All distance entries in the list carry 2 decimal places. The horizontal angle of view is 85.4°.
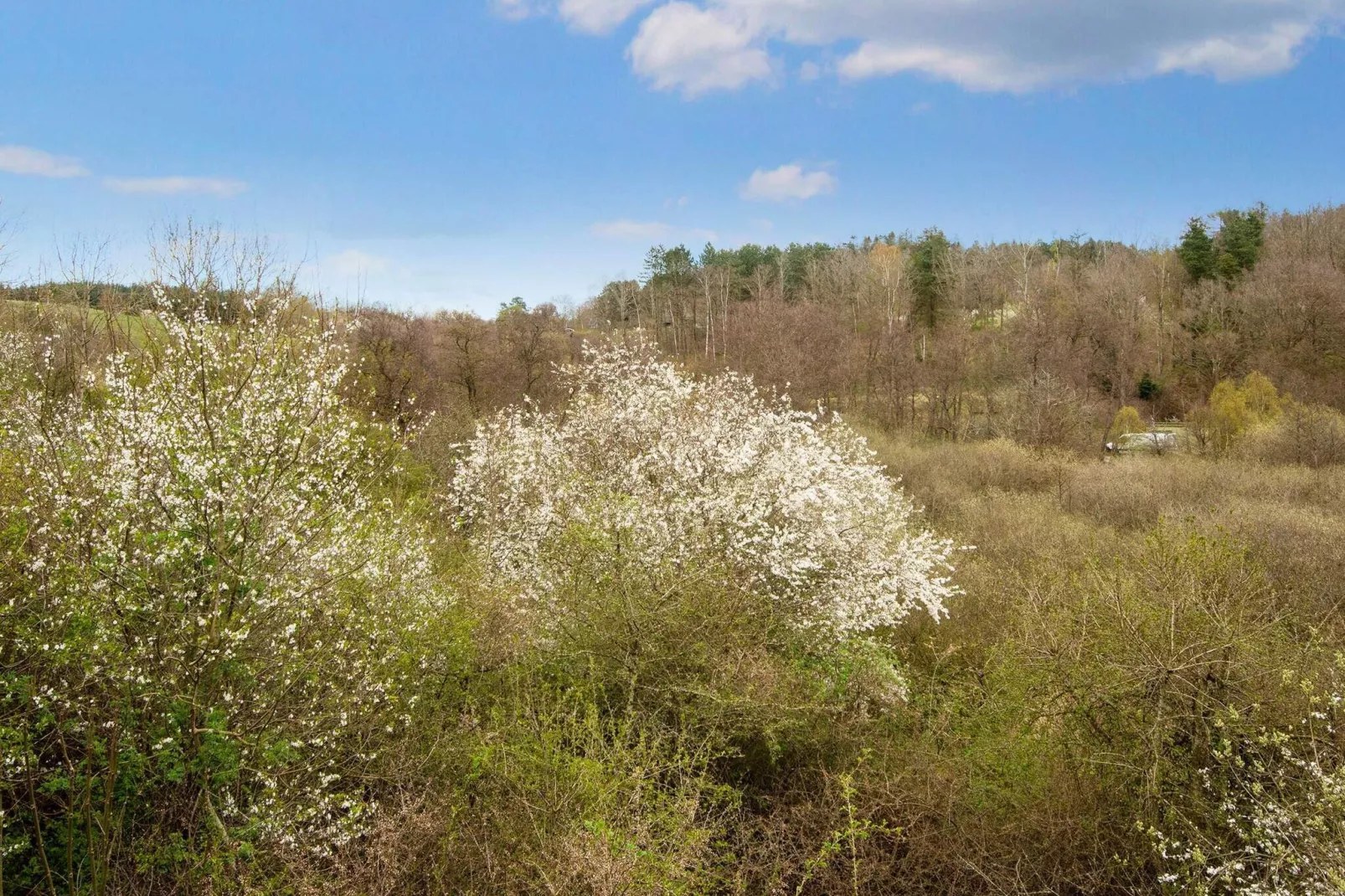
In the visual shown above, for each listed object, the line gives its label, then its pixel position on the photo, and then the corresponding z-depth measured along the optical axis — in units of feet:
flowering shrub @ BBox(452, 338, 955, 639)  33.73
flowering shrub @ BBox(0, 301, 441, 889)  18.47
